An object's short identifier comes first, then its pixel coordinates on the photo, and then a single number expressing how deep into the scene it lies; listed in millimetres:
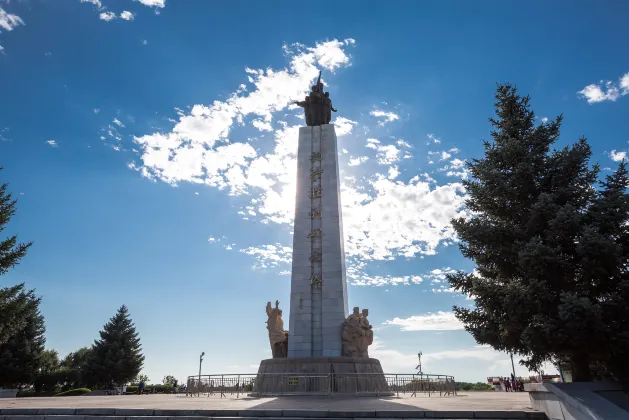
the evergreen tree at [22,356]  29734
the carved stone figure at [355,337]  20109
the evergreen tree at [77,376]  35662
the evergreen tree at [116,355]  36188
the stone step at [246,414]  8625
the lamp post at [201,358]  41156
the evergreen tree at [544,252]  9141
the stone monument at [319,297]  18750
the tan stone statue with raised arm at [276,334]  21094
